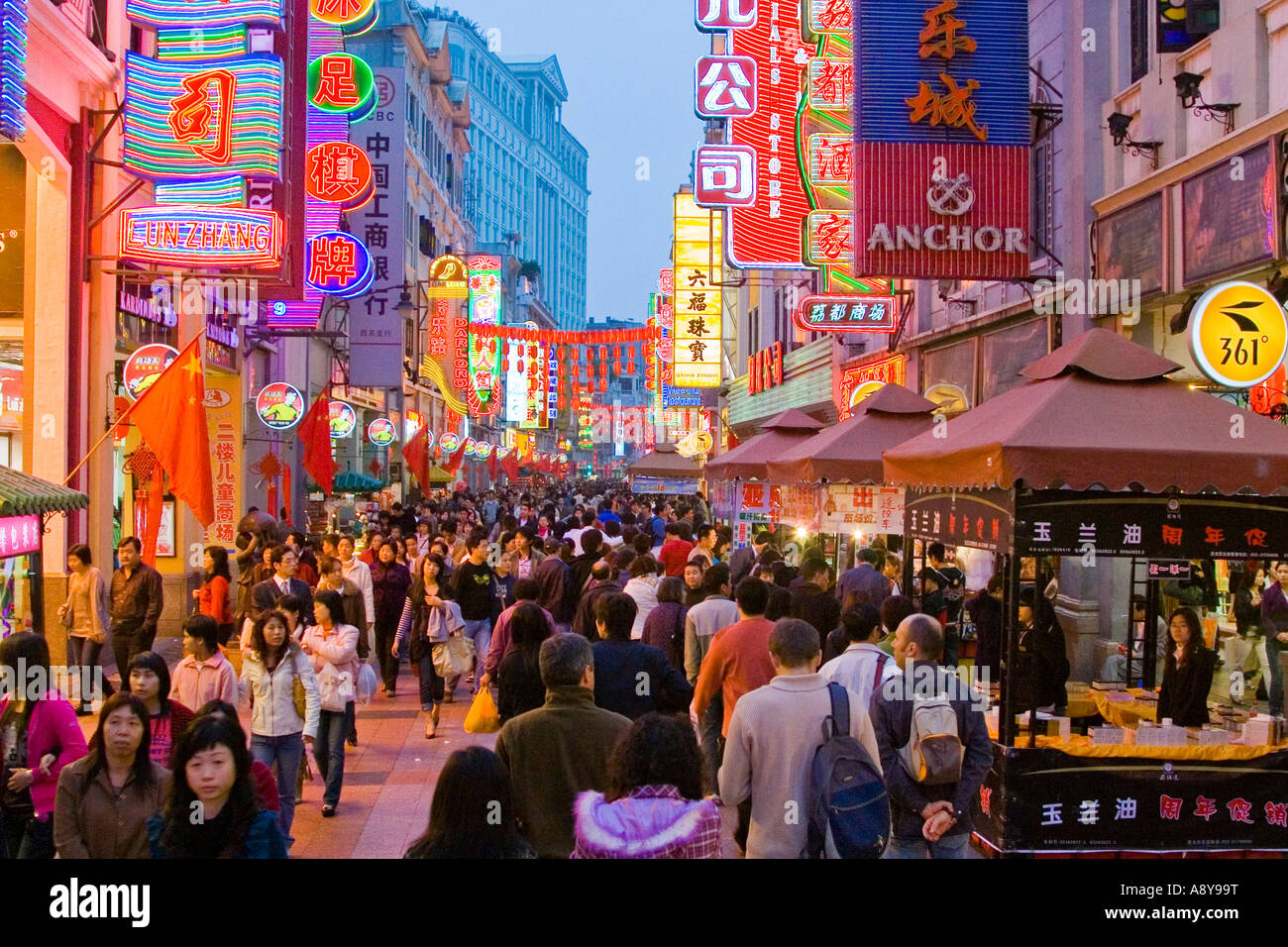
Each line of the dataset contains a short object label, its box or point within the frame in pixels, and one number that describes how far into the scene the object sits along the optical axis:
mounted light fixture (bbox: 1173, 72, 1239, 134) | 12.01
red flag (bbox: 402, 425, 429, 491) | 29.80
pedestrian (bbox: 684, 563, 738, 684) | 9.42
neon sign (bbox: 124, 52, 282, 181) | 15.62
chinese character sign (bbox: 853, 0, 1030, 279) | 14.98
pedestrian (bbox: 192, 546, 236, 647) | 12.14
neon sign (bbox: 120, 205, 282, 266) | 15.48
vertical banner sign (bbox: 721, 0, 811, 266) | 20.53
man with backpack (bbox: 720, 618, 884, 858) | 5.44
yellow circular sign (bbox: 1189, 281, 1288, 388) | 9.67
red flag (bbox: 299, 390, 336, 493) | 20.62
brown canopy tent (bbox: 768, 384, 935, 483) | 12.80
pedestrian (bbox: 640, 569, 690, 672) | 9.88
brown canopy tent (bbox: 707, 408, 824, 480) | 16.61
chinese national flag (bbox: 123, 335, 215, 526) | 11.20
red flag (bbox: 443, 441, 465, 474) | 42.56
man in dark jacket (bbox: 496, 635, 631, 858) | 5.32
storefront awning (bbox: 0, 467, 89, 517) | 7.40
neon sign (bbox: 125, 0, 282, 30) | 15.97
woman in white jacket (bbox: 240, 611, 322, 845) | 8.24
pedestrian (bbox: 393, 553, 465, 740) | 12.20
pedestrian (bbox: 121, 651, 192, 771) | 6.02
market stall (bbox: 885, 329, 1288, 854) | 7.20
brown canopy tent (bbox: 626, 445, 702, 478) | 31.30
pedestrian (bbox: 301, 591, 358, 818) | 9.16
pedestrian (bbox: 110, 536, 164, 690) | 12.01
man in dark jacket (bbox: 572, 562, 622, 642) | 10.48
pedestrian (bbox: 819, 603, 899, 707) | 6.71
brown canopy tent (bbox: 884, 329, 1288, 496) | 6.89
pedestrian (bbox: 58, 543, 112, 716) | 11.90
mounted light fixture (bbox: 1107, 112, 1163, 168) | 13.72
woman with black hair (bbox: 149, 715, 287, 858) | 4.61
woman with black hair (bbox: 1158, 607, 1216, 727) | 8.12
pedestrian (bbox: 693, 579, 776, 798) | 7.83
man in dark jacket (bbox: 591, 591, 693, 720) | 7.03
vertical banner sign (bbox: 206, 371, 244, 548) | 23.70
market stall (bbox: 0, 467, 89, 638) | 7.39
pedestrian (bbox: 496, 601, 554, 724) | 7.25
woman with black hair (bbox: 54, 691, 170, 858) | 5.09
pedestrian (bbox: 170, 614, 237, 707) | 7.70
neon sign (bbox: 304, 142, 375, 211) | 25.28
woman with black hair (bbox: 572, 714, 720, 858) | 4.30
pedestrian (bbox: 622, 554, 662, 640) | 10.88
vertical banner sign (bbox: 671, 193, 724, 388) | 39.44
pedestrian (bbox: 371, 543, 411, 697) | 14.44
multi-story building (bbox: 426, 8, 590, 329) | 133.12
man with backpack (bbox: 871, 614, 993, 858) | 6.07
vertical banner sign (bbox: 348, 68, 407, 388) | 33.62
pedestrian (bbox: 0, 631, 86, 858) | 6.11
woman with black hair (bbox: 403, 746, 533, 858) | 4.04
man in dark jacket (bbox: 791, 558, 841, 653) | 9.29
